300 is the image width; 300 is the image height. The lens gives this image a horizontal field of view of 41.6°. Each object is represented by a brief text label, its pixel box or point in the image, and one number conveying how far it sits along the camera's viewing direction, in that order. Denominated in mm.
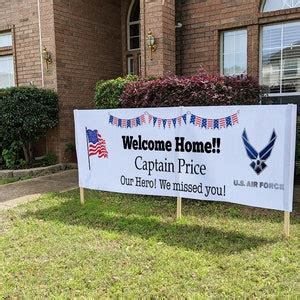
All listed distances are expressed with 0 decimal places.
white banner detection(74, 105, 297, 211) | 4367
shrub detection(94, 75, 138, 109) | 7008
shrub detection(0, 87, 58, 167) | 8781
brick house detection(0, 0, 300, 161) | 7852
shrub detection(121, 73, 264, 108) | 5914
